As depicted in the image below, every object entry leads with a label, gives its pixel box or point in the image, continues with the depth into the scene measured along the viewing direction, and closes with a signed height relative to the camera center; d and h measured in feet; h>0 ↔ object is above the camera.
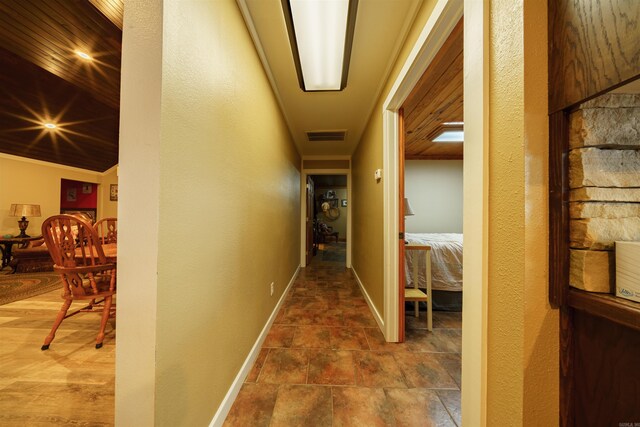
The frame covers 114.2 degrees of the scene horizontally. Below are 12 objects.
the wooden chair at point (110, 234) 8.72 -0.83
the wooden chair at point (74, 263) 5.16 -1.27
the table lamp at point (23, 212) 13.85 +0.13
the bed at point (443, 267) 7.47 -1.86
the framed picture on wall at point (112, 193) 19.36 +2.02
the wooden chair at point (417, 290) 6.48 -2.49
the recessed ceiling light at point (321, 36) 3.96 +4.03
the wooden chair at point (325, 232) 25.05 -2.01
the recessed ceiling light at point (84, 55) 6.58 +5.15
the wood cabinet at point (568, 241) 1.43 -0.24
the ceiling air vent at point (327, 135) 10.58 +4.29
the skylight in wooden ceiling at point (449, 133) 9.46 +4.24
